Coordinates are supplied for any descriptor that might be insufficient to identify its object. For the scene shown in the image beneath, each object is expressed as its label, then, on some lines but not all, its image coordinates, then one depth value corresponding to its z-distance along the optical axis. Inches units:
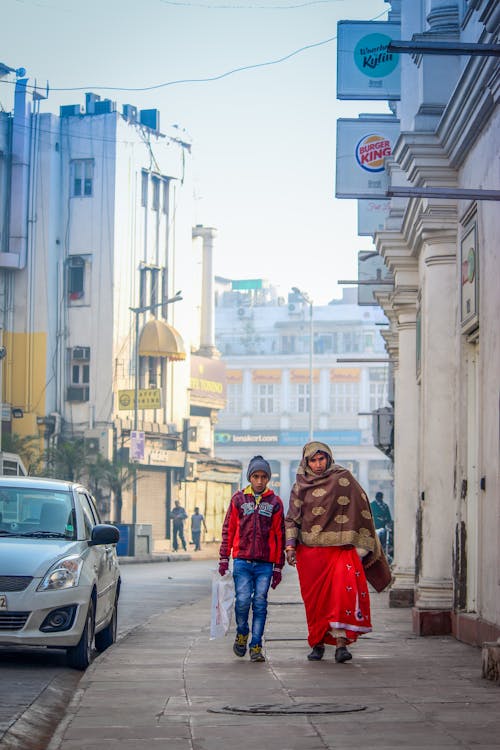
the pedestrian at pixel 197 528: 2203.5
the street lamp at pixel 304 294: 3474.4
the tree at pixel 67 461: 2127.2
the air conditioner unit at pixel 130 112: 2353.5
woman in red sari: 434.3
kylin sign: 791.1
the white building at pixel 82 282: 2263.8
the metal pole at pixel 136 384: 2069.9
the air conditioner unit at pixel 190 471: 2514.8
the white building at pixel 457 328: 464.8
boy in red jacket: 438.9
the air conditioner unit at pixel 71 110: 2315.5
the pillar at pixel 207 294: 2795.3
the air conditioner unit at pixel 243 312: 4741.6
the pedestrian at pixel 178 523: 2175.2
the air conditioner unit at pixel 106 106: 2323.6
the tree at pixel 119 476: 2124.8
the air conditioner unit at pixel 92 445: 2201.0
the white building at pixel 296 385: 4407.0
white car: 416.5
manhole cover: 306.2
